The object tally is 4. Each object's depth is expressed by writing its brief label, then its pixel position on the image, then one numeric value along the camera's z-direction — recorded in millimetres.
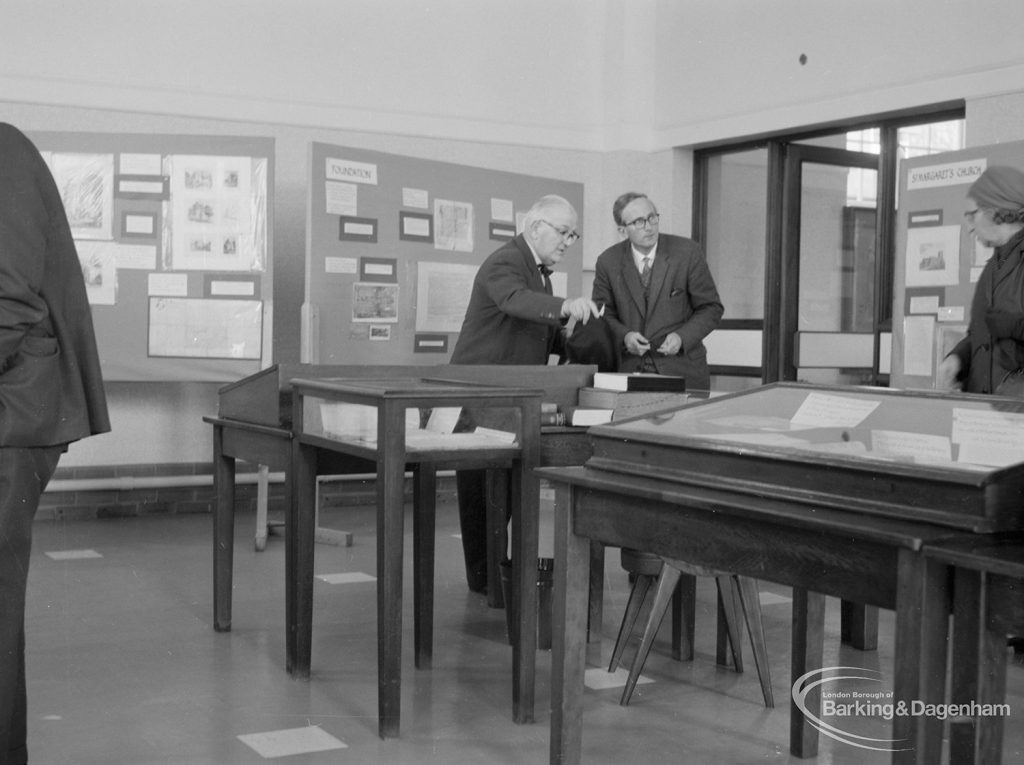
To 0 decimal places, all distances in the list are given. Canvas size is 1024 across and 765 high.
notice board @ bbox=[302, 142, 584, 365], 6434
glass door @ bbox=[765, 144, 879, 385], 7148
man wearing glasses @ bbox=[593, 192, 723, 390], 5289
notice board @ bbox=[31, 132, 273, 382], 6273
